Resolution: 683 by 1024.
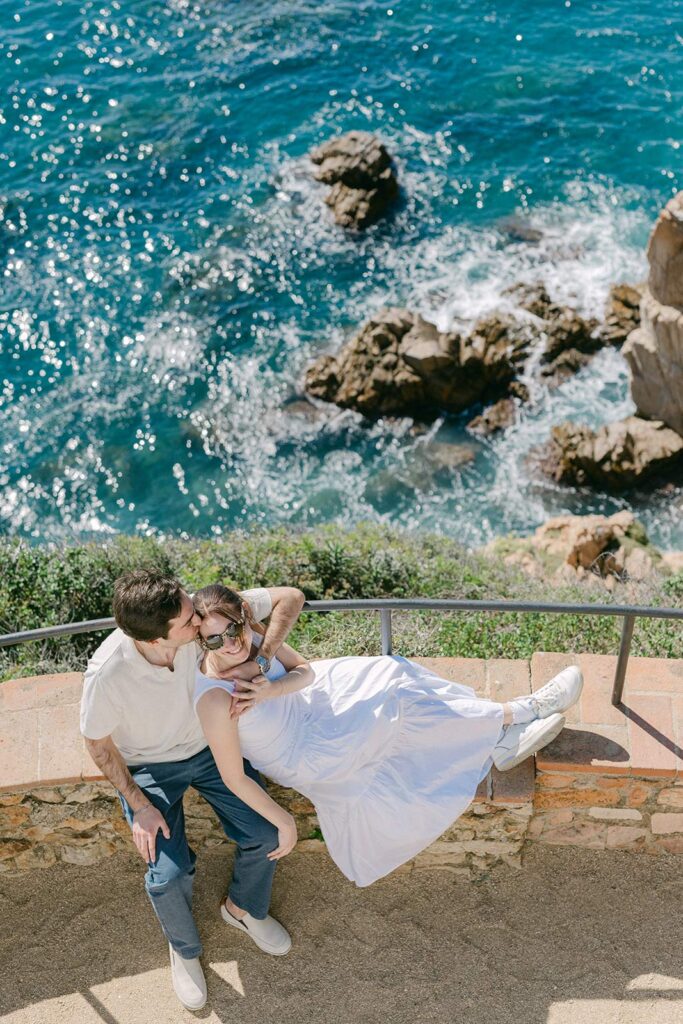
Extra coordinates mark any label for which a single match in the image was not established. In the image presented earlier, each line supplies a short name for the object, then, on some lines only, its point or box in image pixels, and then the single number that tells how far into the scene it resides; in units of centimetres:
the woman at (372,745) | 482
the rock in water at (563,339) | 1675
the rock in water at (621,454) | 1491
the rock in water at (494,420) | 1622
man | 451
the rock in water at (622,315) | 1694
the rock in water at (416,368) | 1611
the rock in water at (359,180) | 1958
